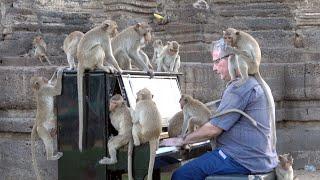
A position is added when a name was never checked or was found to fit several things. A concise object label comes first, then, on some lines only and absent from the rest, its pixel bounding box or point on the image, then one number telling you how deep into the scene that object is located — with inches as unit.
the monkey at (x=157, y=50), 389.0
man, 181.0
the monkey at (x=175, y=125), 208.1
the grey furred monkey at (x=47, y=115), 197.3
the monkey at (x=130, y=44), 253.9
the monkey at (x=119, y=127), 180.9
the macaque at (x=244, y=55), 204.1
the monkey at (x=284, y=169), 192.7
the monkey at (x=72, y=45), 251.2
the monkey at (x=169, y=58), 348.8
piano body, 182.7
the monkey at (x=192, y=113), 202.4
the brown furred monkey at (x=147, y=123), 178.9
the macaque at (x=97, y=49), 202.4
